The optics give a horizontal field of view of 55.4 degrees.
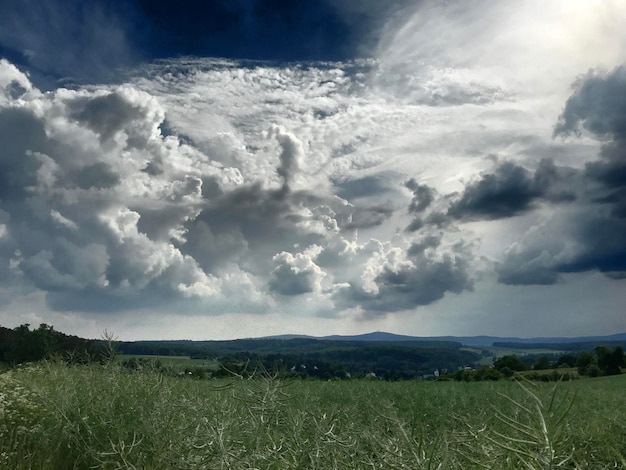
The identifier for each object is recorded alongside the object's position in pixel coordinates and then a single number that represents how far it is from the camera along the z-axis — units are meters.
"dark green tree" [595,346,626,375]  40.03
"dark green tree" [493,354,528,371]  32.16
